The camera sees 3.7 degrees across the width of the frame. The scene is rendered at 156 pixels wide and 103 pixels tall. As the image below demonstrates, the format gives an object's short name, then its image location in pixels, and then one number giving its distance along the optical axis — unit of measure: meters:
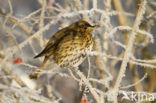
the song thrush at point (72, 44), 5.59
